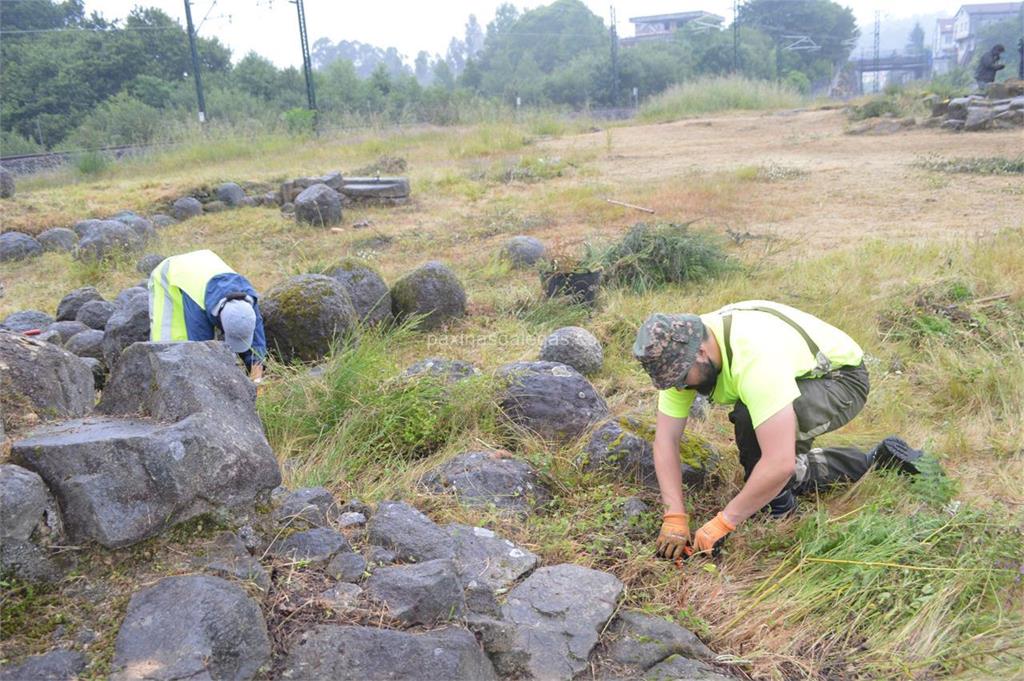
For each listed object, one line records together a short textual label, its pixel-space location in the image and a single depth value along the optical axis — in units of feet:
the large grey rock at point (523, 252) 27.50
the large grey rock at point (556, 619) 8.16
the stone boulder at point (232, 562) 7.70
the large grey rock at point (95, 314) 21.90
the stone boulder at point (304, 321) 18.22
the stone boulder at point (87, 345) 18.99
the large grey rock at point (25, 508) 6.84
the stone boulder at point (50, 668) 6.37
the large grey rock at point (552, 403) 13.92
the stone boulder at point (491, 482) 11.65
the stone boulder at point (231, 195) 45.70
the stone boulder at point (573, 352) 17.15
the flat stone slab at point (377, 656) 7.01
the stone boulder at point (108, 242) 30.94
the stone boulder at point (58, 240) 35.06
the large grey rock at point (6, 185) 46.78
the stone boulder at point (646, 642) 8.48
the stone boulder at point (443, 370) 15.10
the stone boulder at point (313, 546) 8.57
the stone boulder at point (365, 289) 20.74
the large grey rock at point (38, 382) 8.63
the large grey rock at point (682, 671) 8.26
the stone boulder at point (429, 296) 21.43
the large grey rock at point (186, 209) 43.06
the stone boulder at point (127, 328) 17.81
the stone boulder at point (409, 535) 9.42
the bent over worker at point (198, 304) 15.43
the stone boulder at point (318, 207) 37.86
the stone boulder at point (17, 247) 33.73
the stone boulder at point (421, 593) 7.84
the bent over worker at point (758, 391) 9.82
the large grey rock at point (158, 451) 7.39
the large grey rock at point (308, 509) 9.30
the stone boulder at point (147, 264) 29.25
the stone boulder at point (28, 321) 21.58
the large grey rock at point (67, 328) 20.18
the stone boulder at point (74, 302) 22.84
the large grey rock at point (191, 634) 6.50
